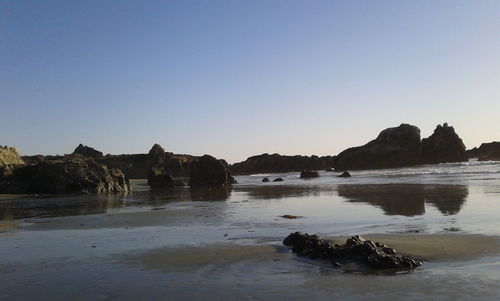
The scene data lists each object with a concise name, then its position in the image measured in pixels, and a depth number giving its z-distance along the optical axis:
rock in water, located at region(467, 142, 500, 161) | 109.62
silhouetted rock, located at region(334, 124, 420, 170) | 96.44
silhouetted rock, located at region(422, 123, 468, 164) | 89.94
